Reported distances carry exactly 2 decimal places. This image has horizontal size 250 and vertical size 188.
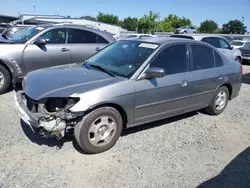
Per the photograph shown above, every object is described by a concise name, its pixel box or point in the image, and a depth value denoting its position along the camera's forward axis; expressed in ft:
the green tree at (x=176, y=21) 164.91
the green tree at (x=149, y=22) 142.89
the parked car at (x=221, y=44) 25.43
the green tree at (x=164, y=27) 145.58
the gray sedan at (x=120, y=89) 8.09
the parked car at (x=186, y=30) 114.26
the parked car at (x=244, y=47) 36.41
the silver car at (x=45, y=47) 14.56
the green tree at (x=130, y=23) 161.90
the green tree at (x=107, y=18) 179.19
